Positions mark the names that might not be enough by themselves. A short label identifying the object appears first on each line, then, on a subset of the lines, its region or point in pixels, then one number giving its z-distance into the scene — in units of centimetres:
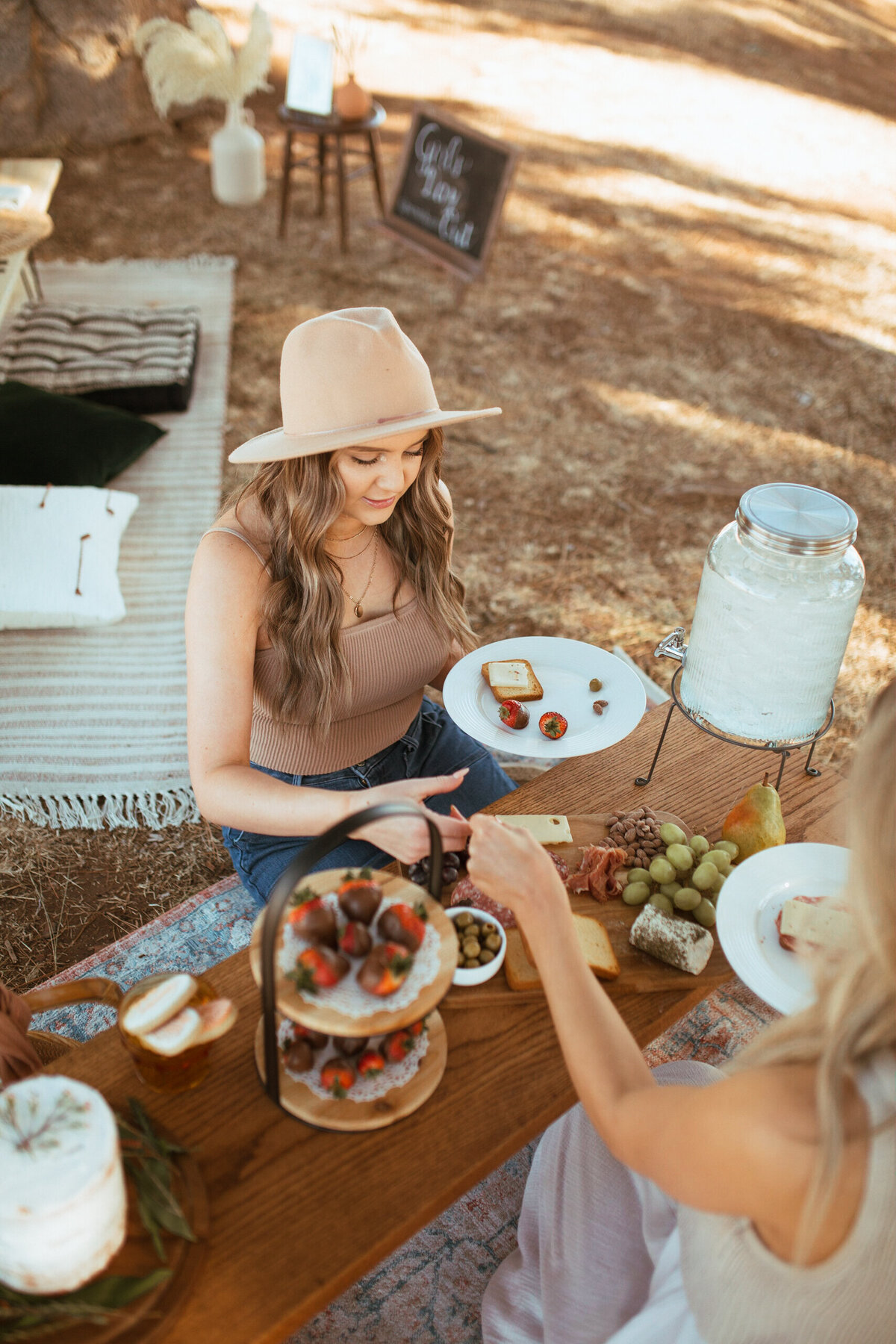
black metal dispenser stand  159
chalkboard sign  471
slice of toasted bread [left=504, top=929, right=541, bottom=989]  148
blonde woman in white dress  95
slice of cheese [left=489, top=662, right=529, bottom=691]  187
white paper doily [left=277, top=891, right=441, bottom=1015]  110
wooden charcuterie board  147
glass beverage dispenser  140
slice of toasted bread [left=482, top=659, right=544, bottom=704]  186
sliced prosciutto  166
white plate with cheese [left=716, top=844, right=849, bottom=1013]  137
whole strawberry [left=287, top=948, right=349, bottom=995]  111
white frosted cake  92
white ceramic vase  566
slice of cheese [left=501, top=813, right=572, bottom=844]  173
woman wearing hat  166
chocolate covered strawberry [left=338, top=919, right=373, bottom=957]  114
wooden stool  513
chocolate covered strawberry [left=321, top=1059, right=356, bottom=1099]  126
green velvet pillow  333
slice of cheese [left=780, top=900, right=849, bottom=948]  141
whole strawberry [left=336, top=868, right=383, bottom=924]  118
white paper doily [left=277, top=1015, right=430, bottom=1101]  129
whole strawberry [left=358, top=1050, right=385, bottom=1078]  127
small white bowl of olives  147
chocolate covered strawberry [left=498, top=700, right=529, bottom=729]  179
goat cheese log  154
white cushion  298
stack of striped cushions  393
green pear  170
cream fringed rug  269
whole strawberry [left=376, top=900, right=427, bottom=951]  116
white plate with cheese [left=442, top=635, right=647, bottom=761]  177
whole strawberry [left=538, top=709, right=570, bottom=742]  178
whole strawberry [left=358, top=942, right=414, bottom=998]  111
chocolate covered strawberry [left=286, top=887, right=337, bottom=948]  116
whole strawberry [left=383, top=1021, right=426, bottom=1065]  129
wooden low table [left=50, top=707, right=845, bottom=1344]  114
